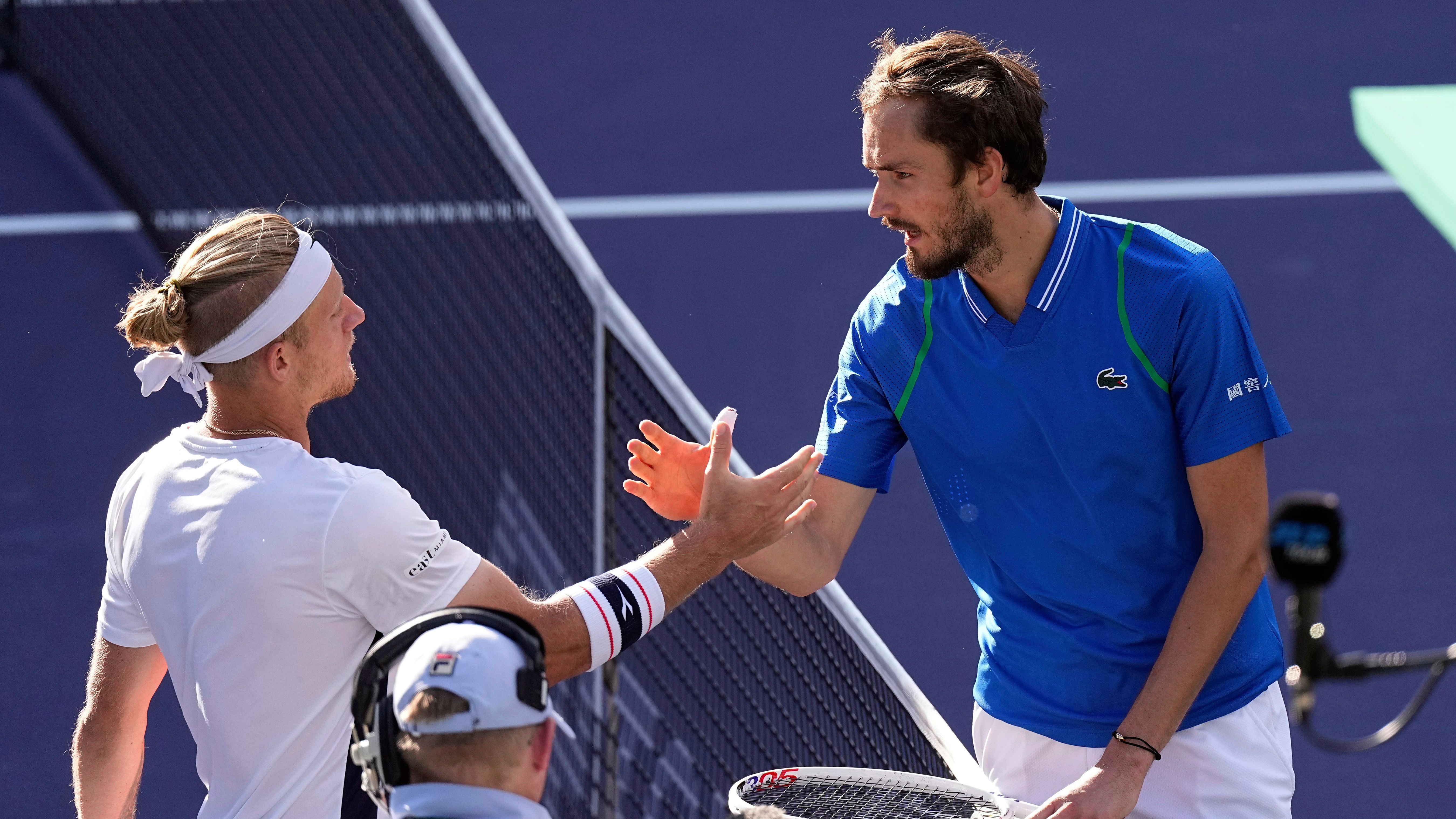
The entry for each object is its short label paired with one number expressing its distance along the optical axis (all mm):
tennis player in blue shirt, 16873
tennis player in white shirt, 16673
